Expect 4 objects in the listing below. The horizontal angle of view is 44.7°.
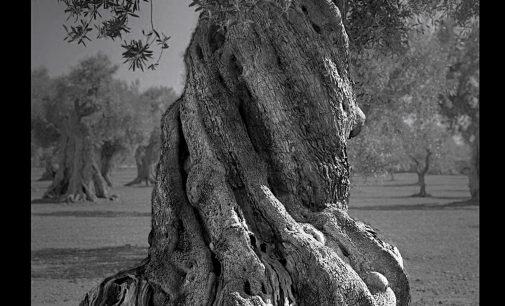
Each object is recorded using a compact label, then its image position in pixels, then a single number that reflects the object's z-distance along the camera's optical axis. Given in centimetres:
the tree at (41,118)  4791
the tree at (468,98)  3562
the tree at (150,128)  5328
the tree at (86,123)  4022
